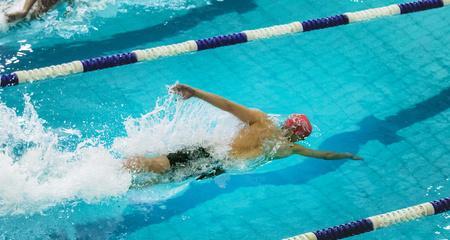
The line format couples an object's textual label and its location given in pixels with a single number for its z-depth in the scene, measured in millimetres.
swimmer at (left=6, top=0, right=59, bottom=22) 14023
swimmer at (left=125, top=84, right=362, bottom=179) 10984
